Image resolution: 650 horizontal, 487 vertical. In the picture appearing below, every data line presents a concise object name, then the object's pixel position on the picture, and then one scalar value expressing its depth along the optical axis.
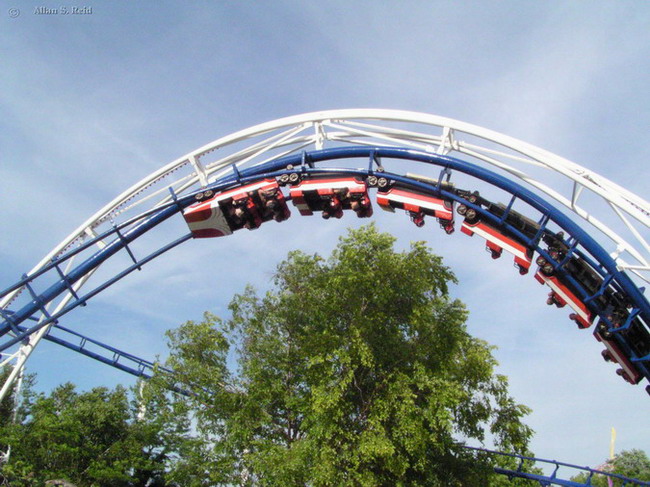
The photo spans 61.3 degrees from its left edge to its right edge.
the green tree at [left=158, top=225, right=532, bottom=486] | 16.52
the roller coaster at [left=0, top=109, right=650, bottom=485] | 10.38
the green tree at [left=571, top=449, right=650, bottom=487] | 56.41
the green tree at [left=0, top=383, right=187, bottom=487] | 24.86
